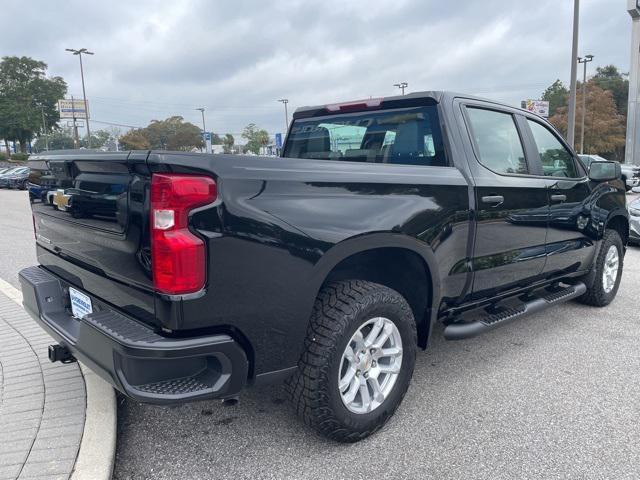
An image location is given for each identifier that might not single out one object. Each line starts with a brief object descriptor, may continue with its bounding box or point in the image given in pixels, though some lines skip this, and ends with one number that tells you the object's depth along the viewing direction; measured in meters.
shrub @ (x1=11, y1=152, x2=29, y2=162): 60.25
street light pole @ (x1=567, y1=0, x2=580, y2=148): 17.27
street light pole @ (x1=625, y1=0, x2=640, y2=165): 28.80
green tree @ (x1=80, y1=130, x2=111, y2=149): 86.19
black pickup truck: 2.07
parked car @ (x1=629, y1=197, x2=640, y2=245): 8.51
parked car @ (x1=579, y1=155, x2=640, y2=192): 17.22
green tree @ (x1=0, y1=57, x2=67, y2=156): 64.25
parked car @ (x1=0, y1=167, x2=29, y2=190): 31.34
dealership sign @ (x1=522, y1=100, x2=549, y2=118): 25.68
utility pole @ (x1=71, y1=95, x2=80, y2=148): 53.79
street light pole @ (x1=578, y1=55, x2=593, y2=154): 37.69
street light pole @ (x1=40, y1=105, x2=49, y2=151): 66.56
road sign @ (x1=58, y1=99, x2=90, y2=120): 57.75
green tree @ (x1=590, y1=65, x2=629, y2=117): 55.81
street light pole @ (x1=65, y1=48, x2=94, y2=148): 42.44
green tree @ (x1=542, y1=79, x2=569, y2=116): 52.75
